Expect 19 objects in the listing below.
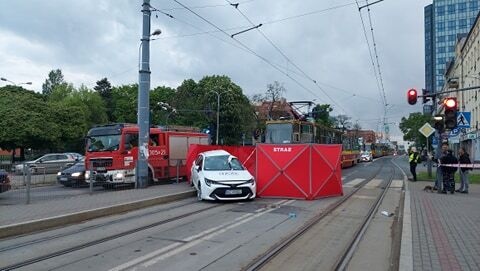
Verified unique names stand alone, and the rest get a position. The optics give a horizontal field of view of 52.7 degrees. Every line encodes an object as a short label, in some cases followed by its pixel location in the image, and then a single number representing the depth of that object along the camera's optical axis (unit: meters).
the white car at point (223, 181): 15.11
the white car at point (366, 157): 65.38
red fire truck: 19.34
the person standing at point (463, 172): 18.09
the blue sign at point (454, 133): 24.76
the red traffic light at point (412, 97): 18.91
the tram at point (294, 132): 27.83
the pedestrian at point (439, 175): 18.23
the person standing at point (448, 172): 17.73
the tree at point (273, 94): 68.68
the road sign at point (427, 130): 25.17
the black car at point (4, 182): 15.41
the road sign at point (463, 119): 20.06
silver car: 22.62
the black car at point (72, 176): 21.22
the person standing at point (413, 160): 24.86
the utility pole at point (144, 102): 18.36
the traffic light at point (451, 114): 16.72
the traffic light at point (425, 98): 19.81
